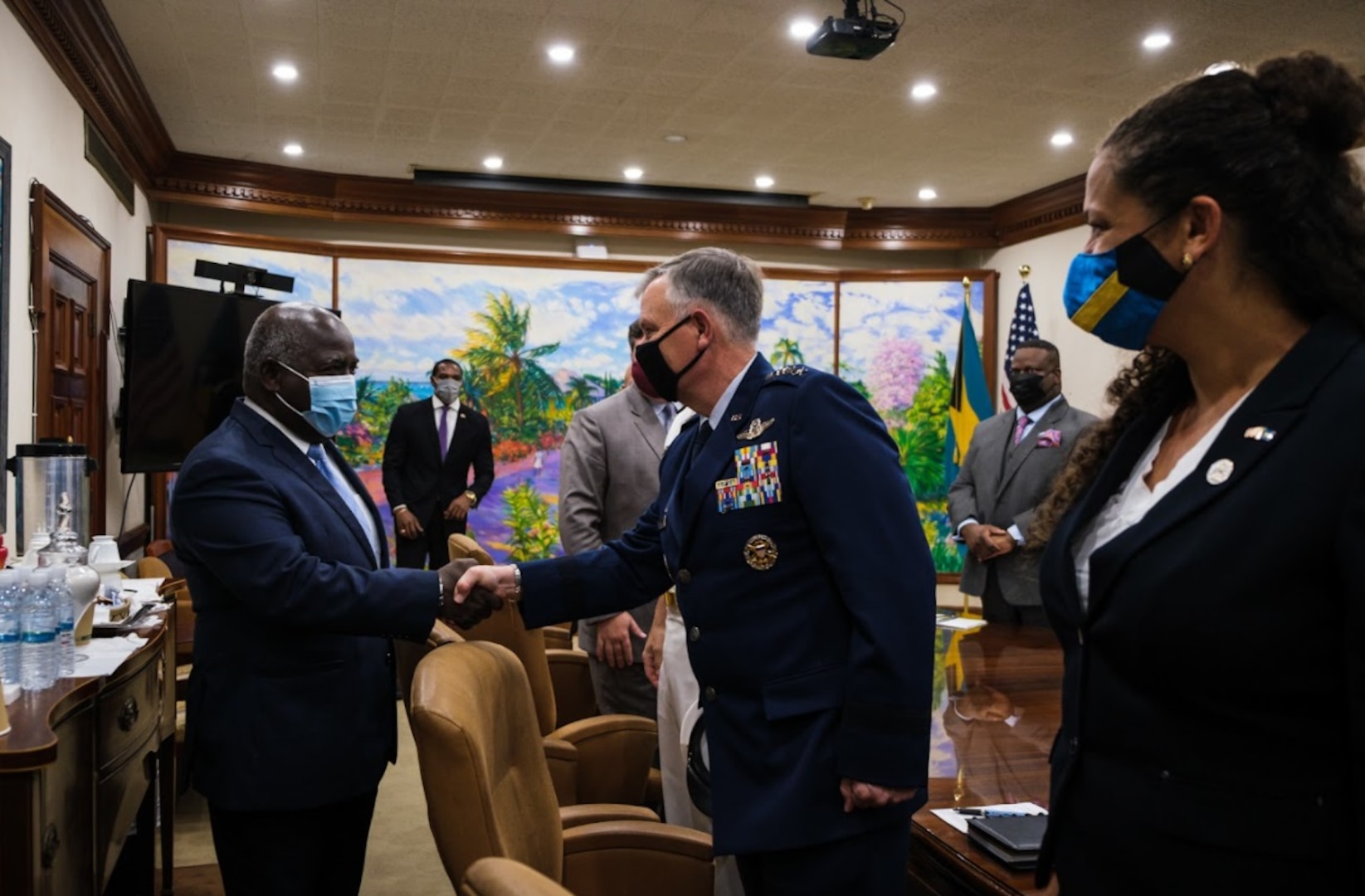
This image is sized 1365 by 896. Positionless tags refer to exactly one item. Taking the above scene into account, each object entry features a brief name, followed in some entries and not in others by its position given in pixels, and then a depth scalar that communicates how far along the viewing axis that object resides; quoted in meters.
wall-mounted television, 5.92
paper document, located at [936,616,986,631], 3.64
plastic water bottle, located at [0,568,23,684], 1.99
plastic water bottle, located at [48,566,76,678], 2.10
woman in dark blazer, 1.01
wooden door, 4.52
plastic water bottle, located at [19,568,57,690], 1.99
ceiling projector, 4.74
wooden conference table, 1.57
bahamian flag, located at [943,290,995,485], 8.65
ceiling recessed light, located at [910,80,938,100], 6.01
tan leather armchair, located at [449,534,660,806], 2.66
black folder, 1.49
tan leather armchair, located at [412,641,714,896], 1.39
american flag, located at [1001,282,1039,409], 8.48
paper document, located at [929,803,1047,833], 1.66
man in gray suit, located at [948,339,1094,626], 4.19
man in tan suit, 3.38
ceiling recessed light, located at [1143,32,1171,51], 5.30
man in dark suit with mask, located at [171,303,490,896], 1.97
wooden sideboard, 1.64
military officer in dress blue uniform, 1.60
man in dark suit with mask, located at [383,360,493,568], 7.23
